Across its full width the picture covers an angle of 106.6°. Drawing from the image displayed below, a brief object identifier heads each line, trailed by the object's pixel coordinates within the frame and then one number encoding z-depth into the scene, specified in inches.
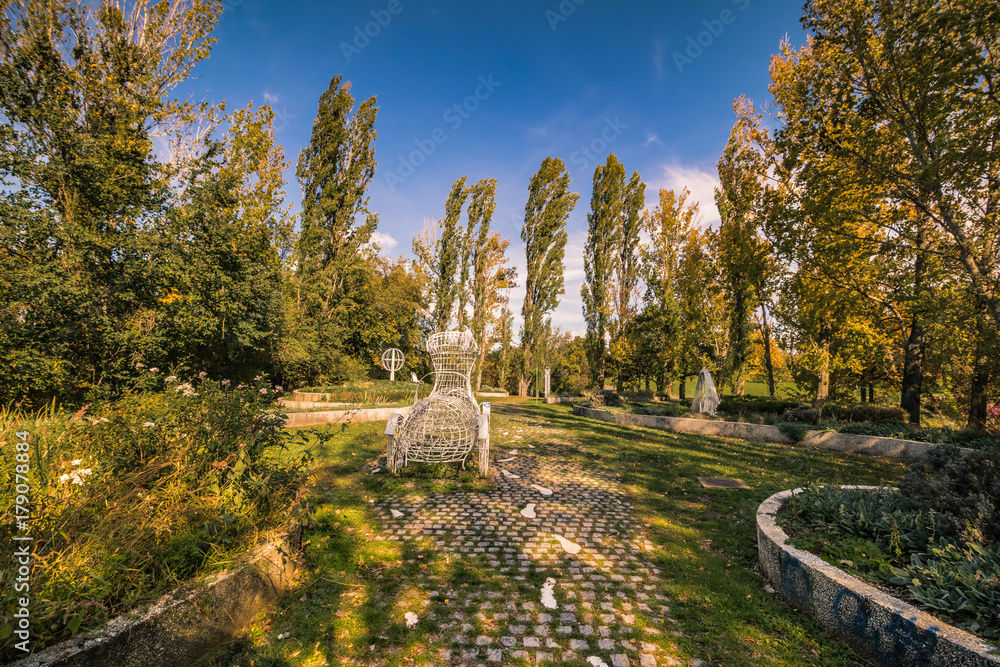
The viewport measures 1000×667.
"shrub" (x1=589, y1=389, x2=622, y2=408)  634.8
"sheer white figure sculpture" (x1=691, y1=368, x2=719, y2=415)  468.8
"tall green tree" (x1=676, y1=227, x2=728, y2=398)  774.5
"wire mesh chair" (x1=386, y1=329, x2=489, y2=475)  223.3
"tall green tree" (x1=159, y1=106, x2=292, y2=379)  381.4
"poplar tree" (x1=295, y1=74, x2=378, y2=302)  706.2
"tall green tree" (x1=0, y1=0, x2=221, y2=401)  288.7
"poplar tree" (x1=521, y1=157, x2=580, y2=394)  968.9
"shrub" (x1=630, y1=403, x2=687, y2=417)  487.5
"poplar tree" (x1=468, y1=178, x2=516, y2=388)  962.7
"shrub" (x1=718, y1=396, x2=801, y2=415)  485.1
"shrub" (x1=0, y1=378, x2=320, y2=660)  74.6
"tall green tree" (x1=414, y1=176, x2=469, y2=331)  930.1
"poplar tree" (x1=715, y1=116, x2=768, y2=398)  582.2
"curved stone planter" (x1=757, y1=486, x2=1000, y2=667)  73.4
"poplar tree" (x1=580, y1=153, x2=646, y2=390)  757.3
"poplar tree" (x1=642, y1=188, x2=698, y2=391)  810.8
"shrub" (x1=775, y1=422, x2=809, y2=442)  350.5
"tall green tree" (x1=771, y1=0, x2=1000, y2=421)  226.1
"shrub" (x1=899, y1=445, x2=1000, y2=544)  101.7
